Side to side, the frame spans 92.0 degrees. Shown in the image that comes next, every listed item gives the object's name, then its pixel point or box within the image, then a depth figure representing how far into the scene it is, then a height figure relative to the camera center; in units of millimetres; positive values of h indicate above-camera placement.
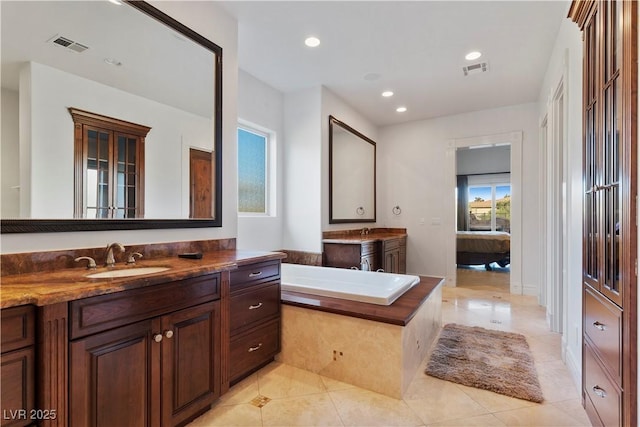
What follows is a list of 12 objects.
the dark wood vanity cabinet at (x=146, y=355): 1200 -632
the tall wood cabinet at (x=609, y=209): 1188 +26
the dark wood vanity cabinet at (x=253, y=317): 1936 -691
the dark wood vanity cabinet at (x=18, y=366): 1004 -505
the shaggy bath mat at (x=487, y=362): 2021 -1115
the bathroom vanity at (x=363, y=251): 3689 -459
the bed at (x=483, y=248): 6168 -681
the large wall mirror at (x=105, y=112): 1467 +614
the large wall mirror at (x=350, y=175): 4180 +615
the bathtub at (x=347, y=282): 2316 -634
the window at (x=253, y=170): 3586 +549
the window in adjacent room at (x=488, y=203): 8281 +321
